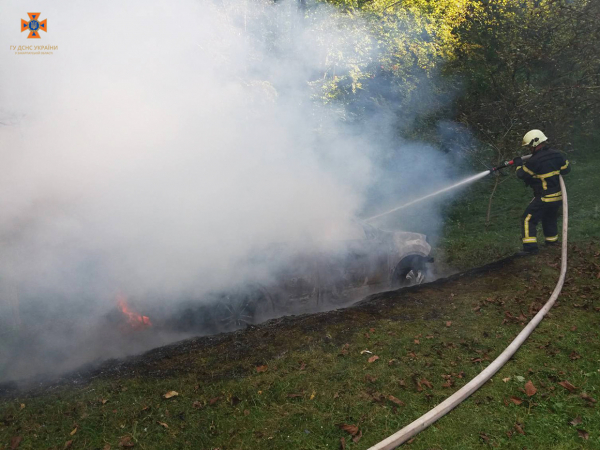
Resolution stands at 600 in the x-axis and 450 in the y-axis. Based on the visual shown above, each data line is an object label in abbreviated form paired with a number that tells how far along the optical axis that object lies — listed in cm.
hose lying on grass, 352
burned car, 646
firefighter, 840
